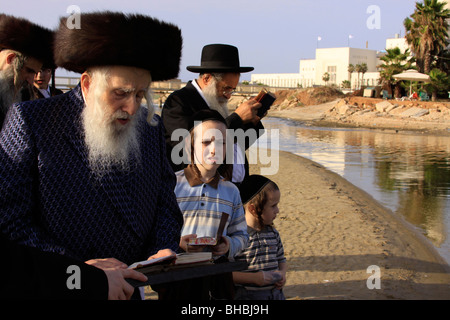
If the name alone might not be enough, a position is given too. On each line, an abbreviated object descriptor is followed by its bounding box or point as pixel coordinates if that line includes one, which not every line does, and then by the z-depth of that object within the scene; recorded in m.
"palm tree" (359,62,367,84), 76.56
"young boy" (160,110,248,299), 3.11
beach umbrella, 36.03
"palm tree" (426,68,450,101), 37.72
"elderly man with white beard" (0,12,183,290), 2.02
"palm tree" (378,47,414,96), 43.00
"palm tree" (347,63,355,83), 85.01
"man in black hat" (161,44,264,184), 3.71
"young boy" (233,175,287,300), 3.45
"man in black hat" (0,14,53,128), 3.45
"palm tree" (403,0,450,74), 41.44
